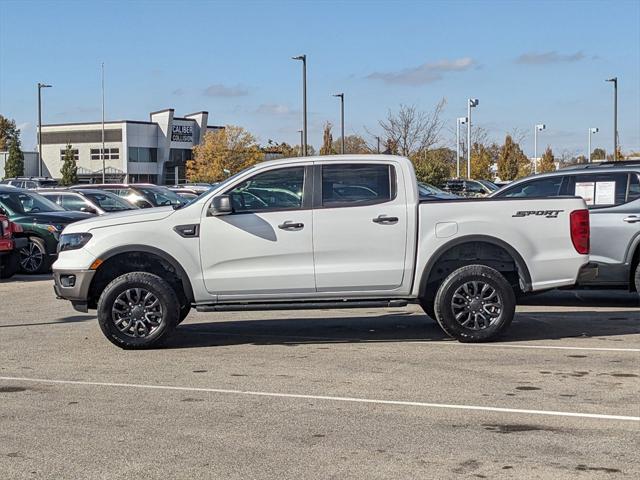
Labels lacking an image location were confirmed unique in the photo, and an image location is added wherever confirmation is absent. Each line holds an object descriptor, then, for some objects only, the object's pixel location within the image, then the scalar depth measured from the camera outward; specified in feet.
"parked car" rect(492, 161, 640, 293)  39.24
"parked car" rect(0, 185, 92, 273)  58.03
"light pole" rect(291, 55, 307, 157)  122.93
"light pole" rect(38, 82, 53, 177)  187.52
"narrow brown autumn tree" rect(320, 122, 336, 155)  199.70
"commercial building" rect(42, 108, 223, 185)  300.20
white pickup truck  31.17
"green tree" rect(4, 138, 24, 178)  252.83
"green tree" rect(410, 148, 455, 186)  140.05
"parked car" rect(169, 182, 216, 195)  126.89
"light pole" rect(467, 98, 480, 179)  169.68
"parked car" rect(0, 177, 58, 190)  143.54
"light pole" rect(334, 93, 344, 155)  155.94
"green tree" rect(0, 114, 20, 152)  383.04
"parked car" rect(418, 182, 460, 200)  90.58
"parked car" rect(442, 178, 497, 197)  143.54
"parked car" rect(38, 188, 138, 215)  75.97
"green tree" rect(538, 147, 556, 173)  255.29
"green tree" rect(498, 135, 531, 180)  219.82
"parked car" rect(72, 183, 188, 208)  93.71
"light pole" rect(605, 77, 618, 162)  151.66
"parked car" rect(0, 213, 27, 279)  52.43
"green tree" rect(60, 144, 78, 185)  238.68
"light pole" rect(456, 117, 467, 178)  181.69
